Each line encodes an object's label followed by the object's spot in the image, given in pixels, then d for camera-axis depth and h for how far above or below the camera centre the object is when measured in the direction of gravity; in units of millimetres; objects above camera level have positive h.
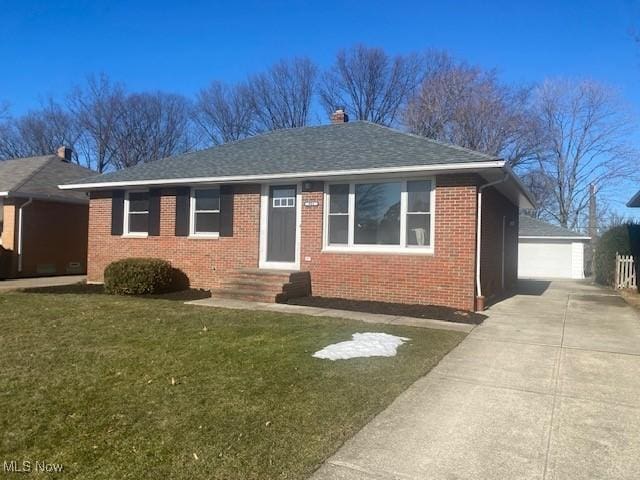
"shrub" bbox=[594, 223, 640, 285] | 18389 +196
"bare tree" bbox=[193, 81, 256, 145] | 39250 +10476
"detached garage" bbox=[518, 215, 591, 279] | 24859 -93
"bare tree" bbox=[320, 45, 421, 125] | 36094 +12235
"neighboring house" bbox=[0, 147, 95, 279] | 16062 +585
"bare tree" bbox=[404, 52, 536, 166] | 30828 +8785
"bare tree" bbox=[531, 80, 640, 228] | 34250 +5803
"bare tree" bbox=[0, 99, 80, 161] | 39250 +8524
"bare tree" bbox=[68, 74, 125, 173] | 38438 +9548
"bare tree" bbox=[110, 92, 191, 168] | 38594 +8858
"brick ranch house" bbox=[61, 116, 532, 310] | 9750 +678
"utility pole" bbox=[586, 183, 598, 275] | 34625 +2646
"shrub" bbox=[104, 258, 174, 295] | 11242 -850
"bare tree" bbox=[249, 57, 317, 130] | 38438 +11332
